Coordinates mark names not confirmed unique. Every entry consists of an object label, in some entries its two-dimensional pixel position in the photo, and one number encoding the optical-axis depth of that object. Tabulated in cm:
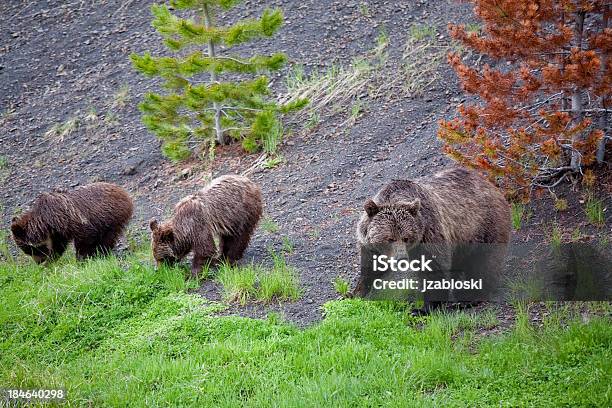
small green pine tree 2314
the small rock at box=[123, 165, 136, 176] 2656
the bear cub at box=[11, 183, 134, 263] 1944
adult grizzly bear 1401
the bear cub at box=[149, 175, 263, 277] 1727
